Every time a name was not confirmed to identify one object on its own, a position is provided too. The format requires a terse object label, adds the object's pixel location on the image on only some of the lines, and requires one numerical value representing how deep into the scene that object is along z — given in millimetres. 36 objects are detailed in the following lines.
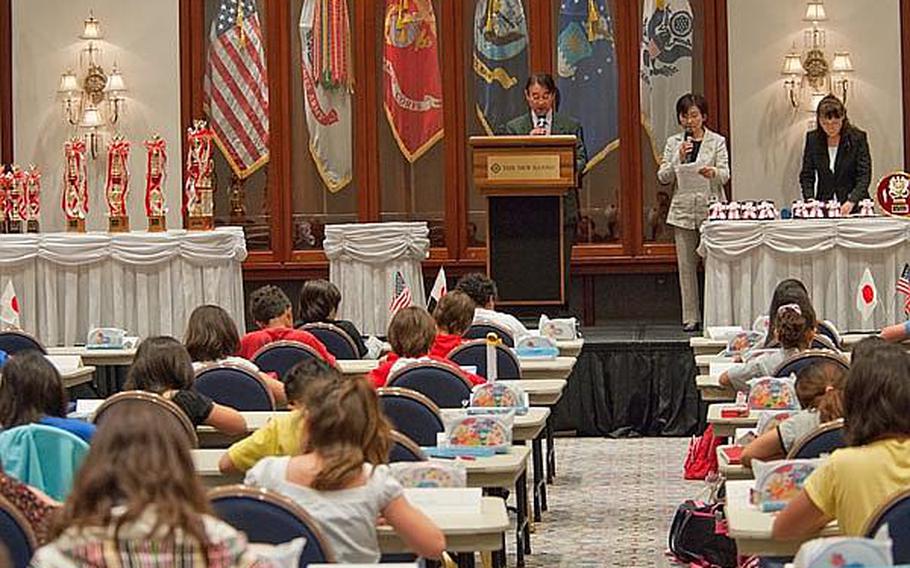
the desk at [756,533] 6375
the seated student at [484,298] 13389
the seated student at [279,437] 7372
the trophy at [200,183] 17820
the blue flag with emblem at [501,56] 20615
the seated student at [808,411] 7485
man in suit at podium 16758
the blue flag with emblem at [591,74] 20387
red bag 13671
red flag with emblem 20680
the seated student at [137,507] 4306
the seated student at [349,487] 5980
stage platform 16217
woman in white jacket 18145
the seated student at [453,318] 11840
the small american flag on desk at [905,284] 14685
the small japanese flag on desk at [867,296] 16032
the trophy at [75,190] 17939
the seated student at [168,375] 8845
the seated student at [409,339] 10221
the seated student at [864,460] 6153
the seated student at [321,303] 13400
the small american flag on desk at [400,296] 15859
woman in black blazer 17603
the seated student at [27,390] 7128
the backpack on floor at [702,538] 10102
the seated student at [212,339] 10654
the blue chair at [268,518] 5595
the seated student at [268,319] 12176
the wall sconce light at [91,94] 21059
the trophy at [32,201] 18296
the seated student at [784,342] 10394
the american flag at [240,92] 20853
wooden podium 16227
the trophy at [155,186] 17863
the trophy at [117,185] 17787
